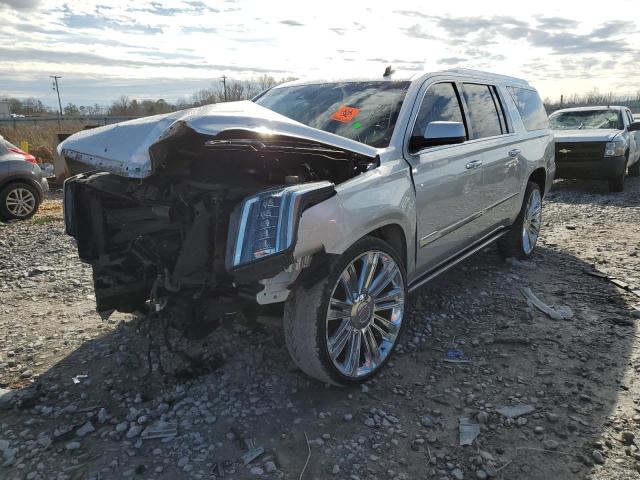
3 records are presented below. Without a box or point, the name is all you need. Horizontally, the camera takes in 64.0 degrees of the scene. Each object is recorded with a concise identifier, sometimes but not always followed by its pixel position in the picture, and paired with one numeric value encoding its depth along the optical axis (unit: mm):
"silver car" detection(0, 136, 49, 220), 8664
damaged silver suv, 2592
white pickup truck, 10344
